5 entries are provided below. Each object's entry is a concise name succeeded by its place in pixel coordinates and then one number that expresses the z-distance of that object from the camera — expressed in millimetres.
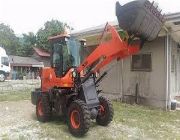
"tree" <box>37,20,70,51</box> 27180
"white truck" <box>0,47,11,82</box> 16164
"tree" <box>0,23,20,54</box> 30216
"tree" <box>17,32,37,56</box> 27633
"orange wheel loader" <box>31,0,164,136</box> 3533
